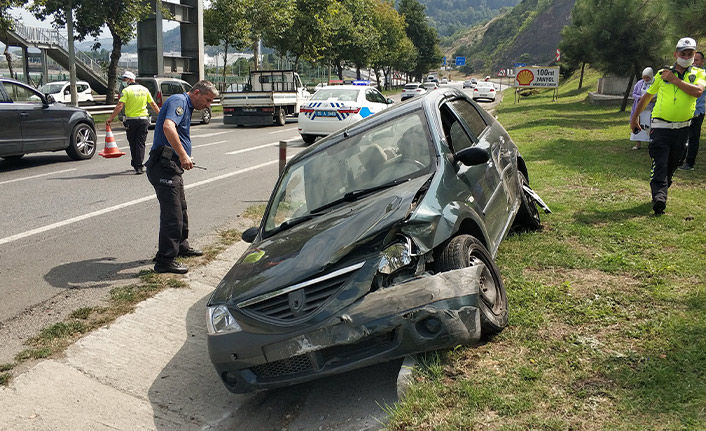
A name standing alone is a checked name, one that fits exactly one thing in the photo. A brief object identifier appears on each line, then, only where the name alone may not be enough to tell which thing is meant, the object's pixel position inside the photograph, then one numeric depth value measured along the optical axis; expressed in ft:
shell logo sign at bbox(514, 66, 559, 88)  106.70
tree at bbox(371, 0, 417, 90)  217.97
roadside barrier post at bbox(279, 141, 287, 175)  27.78
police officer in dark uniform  20.15
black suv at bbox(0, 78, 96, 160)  40.60
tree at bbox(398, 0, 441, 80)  318.45
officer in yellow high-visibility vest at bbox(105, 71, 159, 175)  38.52
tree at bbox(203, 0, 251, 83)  114.73
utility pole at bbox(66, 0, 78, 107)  79.77
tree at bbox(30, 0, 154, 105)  83.20
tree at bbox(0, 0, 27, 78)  59.19
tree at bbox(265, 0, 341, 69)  137.69
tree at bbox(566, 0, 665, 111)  74.28
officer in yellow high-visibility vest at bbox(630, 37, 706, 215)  21.83
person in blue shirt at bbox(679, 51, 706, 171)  33.53
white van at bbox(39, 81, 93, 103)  110.52
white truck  77.20
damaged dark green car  11.19
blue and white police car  54.90
